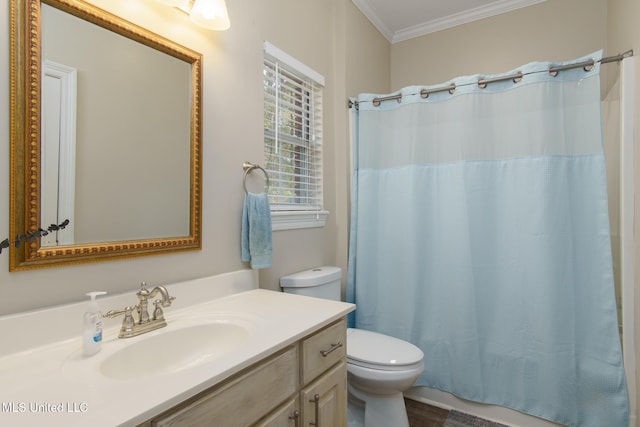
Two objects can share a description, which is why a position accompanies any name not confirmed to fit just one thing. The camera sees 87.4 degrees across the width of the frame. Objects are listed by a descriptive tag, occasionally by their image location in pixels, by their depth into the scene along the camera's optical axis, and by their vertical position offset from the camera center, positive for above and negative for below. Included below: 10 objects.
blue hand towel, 1.48 -0.08
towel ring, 1.53 +0.22
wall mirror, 0.89 +0.25
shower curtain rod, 1.60 +0.75
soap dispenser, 0.86 -0.30
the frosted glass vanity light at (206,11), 1.25 +0.77
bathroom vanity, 0.65 -0.36
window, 1.77 +0.44
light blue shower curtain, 1.65 -0.14
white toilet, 1.52 -0.69
